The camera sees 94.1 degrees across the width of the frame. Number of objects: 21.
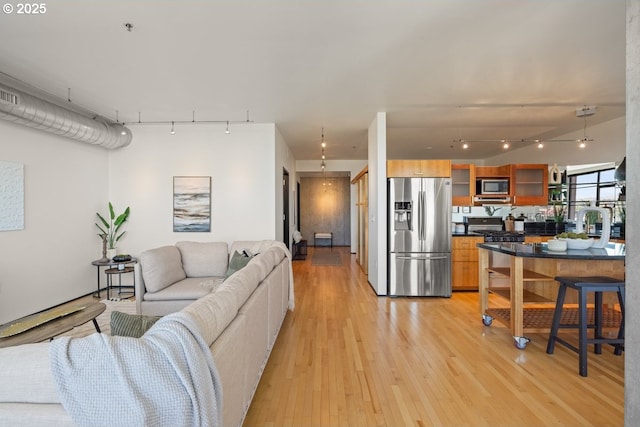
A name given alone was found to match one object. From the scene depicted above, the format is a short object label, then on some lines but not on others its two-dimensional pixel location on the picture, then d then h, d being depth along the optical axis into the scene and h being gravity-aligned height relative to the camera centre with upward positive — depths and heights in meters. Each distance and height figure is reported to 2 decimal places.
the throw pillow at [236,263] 3.48 -0.59
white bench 10.48 -0.80
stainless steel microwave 5.55 +0.49
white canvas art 3.53 +0.22
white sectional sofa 0.97 -0.60
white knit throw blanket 0.95 -0.56
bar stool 2.41 -0.88
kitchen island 2.83 -0.65
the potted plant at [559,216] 5.39 -0.06
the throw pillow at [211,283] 3.47 -0.84
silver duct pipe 3.23 +1.19
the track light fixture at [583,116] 4.35 +1.48
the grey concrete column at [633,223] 1.19 -0.04
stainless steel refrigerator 4.69 -0.30
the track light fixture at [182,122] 4.87 +1.52
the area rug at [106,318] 3.21 -1.27
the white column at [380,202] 4.66 +0.18
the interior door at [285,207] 6.31 +0.13
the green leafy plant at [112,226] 4.89 -0.21
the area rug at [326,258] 7.72 -1.26
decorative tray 2.14 -0.84
